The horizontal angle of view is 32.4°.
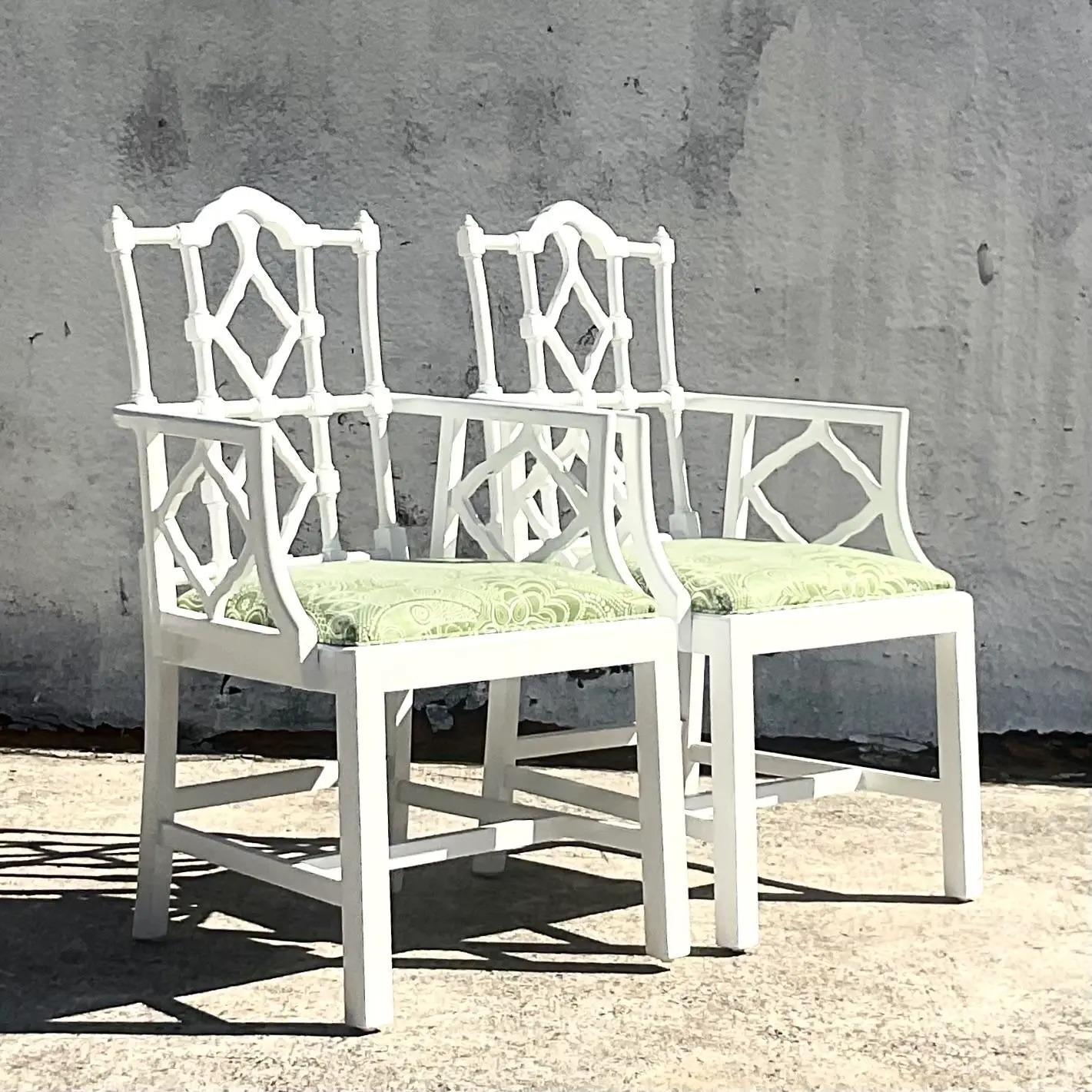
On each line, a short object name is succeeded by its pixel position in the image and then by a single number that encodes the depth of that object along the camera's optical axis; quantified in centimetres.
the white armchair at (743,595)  257
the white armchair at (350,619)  226
